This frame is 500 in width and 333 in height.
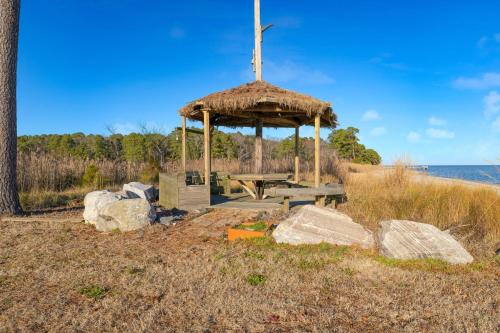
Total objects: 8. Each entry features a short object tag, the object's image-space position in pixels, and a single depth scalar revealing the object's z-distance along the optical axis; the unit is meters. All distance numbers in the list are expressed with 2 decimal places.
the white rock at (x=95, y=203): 6.09
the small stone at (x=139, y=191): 8.09
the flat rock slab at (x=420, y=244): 4.04
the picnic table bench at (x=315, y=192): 6.64
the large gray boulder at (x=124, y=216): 5.66
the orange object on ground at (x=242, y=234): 4.95
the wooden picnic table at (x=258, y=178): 8.02
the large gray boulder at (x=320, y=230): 4.66
